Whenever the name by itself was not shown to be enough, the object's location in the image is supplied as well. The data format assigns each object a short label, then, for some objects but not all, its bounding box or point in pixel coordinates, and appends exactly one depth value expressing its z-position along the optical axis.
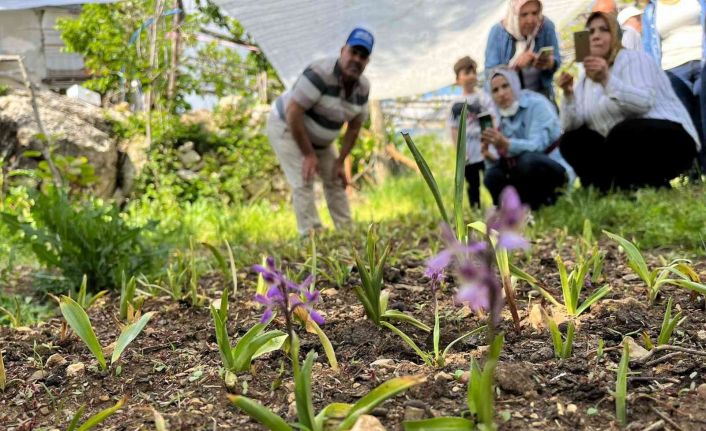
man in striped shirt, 3.75
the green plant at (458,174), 1.27
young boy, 4.25
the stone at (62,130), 6.59
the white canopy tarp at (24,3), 3.28
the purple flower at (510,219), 0.58
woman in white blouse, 3.58
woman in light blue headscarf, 3.89
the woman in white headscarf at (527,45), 4.03
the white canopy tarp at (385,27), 4.51
